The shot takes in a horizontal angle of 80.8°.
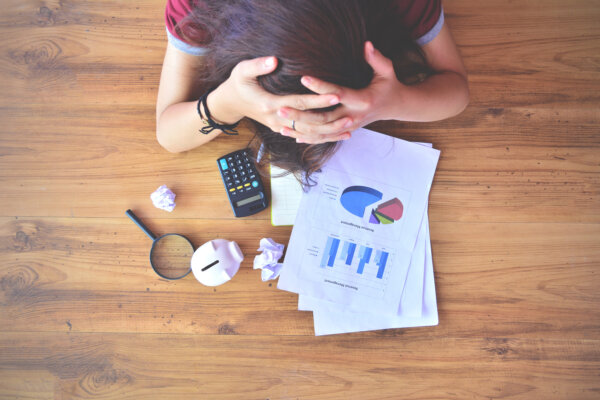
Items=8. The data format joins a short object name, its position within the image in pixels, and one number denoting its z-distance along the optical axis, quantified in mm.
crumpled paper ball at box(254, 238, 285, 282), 689
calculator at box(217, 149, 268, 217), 714
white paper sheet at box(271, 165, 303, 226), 725
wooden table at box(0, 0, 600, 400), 712
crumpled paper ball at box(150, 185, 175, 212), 710
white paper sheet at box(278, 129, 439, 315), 708
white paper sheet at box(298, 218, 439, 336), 706
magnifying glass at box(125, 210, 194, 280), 722
